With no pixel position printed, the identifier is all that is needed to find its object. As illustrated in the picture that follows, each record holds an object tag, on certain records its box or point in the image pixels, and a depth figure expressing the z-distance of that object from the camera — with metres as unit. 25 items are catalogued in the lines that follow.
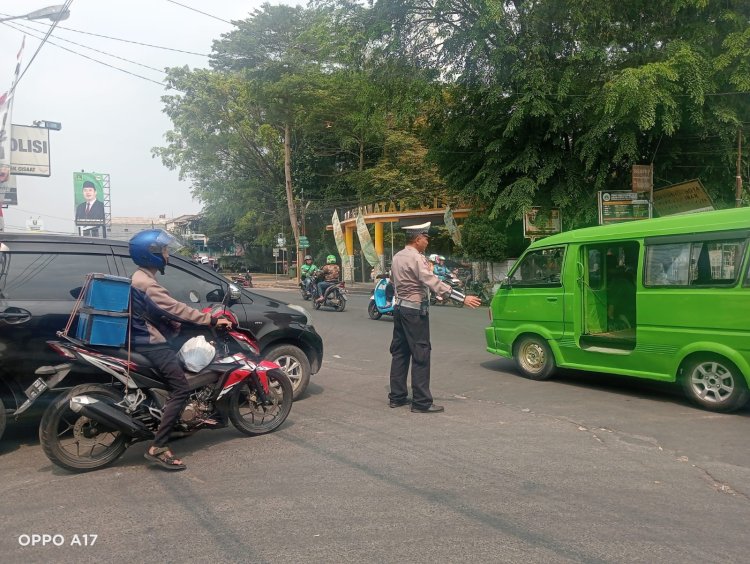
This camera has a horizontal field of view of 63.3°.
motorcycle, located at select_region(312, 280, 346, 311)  17.91
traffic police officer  6.27
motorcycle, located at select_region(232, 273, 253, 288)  29.41
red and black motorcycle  4.46
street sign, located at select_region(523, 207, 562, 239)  19.23
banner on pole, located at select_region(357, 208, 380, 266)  30.72
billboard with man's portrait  39.66
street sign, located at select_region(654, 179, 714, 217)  18.16
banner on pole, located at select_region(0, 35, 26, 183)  13.56
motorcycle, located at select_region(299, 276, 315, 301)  21.15
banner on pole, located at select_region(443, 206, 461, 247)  26.64
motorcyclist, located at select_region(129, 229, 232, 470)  4.66
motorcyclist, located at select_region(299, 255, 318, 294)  21.64
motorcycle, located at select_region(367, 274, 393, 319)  15.55
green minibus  6.21
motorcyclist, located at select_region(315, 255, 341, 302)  17.98
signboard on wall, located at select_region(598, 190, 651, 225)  18.19
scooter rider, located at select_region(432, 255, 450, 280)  19.04
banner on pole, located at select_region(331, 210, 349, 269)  33.59
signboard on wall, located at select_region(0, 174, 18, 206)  20.34
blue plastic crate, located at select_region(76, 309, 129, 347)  4.60
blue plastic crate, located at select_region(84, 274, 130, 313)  4.63
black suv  5.13
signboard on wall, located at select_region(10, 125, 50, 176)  27.81
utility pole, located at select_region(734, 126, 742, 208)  16.61
